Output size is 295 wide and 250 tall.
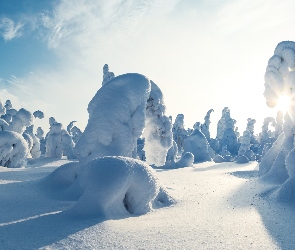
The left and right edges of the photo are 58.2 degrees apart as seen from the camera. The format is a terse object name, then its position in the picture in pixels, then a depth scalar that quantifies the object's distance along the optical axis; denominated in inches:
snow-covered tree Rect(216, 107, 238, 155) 1800.0
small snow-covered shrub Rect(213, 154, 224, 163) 1051.6
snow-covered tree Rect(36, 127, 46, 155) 1660.3
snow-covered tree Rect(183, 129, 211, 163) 1018.7
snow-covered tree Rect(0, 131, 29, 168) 504.7
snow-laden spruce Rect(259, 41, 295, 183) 385.7
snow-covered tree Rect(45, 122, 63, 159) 874.8
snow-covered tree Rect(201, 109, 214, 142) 1752.5
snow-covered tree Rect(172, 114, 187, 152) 1529.3
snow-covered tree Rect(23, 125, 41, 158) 903.2
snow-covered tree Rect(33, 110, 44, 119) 1030.0
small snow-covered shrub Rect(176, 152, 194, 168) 764.2
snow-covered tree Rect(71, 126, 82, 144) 1560.0
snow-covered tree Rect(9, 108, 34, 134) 762.8
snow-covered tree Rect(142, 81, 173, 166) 346.6
